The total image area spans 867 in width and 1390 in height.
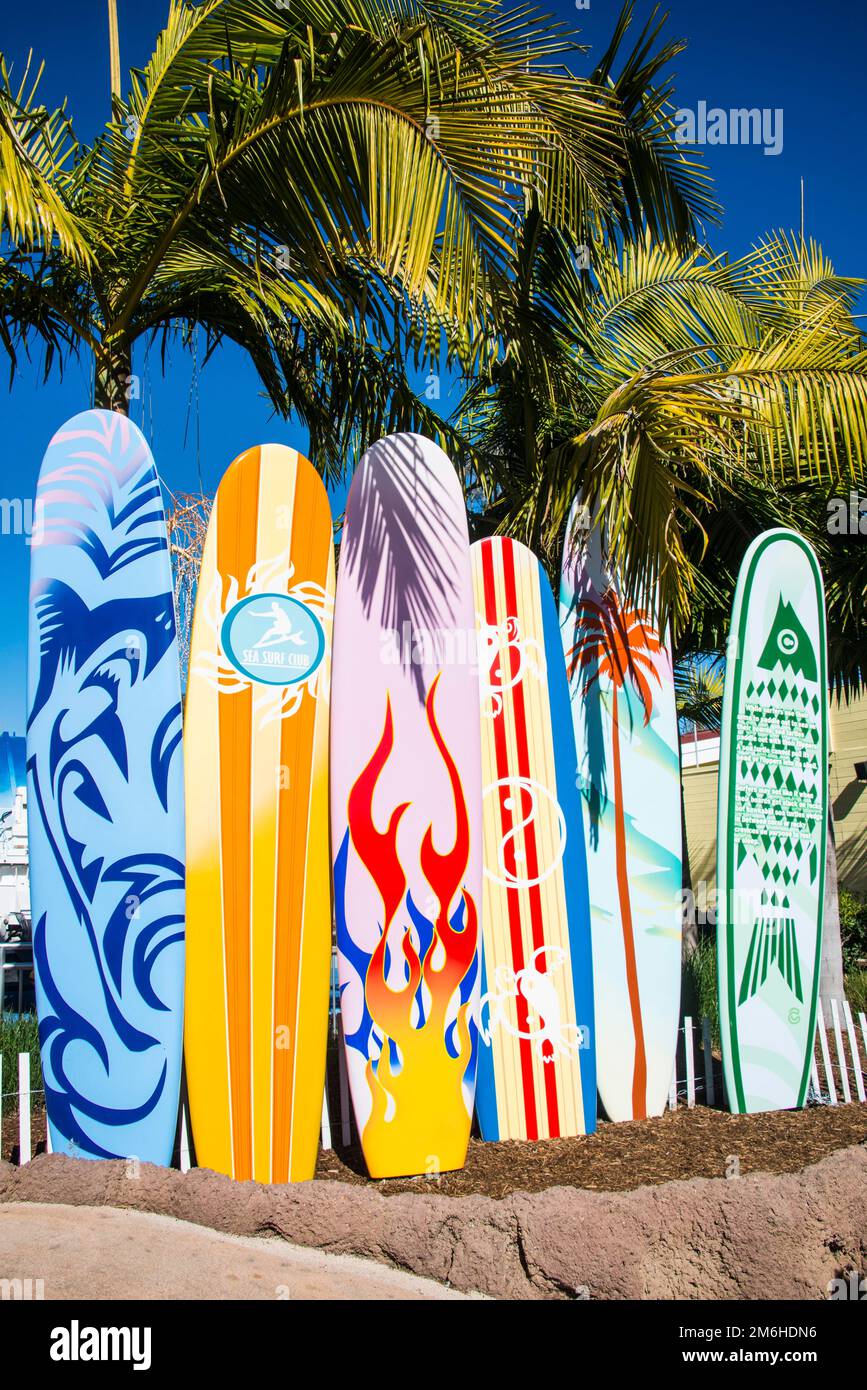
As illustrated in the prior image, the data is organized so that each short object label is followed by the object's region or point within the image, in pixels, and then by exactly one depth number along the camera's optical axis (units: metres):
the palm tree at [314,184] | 3.89
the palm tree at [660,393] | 4.54
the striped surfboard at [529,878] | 4.29
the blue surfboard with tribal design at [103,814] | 3.75
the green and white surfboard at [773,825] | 4.78
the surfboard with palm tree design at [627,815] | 4.59
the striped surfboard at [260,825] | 3.83
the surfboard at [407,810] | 4.00
